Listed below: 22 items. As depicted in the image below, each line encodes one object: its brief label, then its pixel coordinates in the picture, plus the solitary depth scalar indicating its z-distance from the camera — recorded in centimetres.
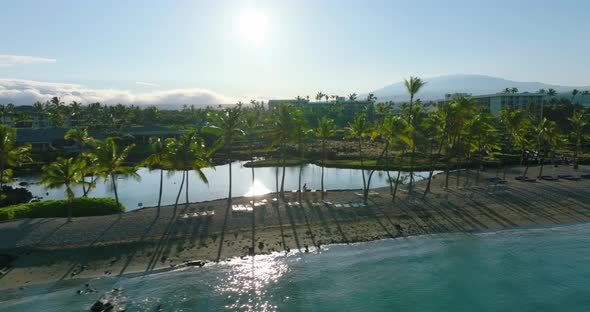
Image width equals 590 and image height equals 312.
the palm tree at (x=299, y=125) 4491
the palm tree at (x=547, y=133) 5781
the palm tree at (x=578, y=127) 6309
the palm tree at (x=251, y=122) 4510
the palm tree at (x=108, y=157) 3538
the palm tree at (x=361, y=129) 4568
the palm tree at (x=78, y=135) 5181
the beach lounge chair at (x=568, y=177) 5562
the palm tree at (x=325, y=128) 4878
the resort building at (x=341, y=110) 15888
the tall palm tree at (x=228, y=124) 4225
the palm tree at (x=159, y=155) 3703
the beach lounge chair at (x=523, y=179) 5530
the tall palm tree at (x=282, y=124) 4456
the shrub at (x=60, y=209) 3772
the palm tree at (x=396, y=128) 4175
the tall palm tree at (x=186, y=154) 3659
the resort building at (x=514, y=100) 13412
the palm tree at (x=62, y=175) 3428
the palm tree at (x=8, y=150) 3884
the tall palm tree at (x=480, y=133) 4922
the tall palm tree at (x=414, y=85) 4391
